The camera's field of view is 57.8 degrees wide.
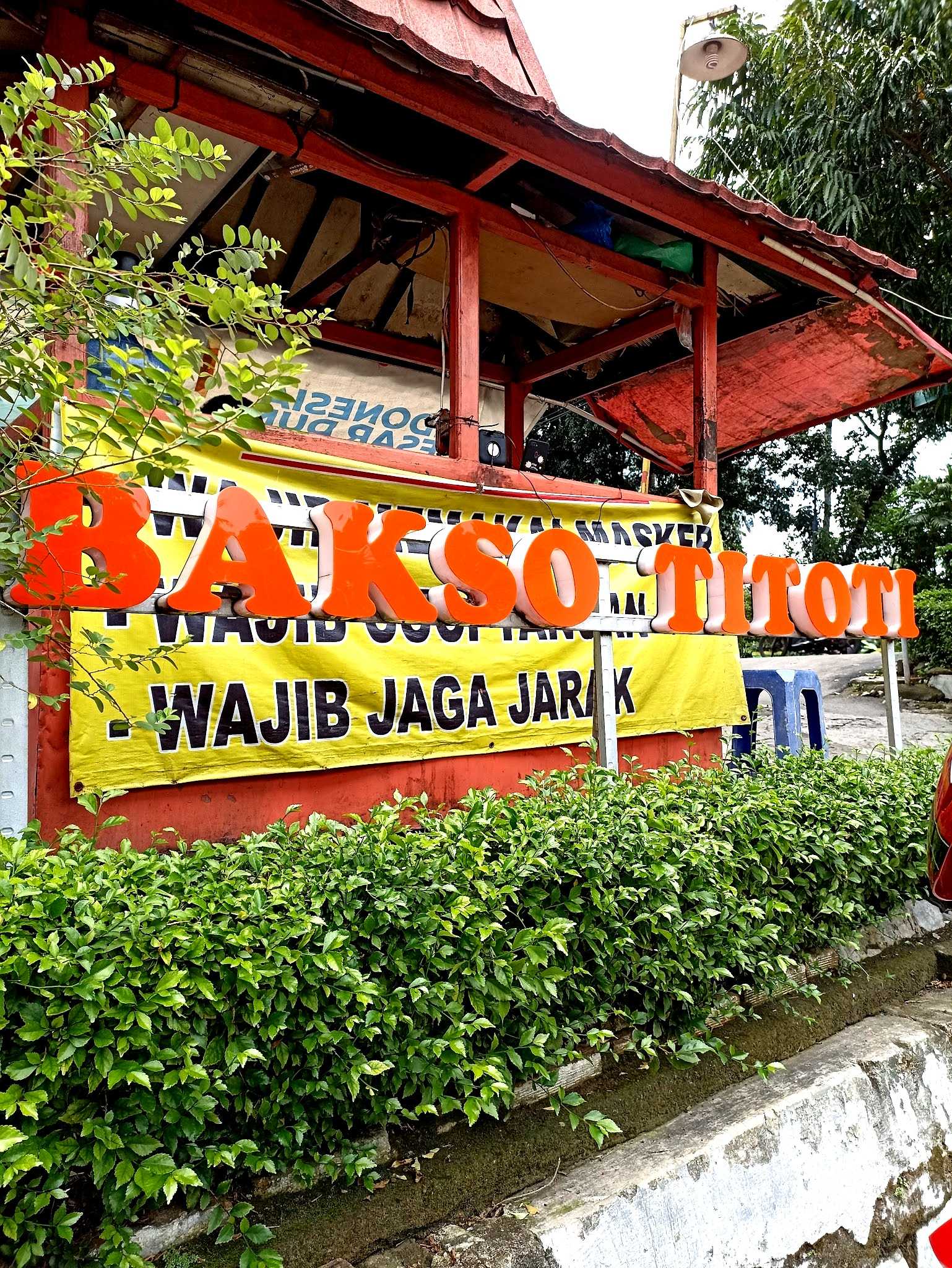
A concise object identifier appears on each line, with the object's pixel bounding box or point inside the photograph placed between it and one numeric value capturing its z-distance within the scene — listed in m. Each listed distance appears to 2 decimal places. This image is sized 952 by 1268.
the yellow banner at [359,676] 3.43
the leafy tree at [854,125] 11.02
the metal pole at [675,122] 8.01
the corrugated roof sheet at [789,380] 6.14
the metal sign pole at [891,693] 5.18
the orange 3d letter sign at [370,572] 2.55
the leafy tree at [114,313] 1.78
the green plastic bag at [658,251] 5.34
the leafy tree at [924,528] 14.96
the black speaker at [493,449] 4.84
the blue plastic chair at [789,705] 5.87
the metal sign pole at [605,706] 3.58
